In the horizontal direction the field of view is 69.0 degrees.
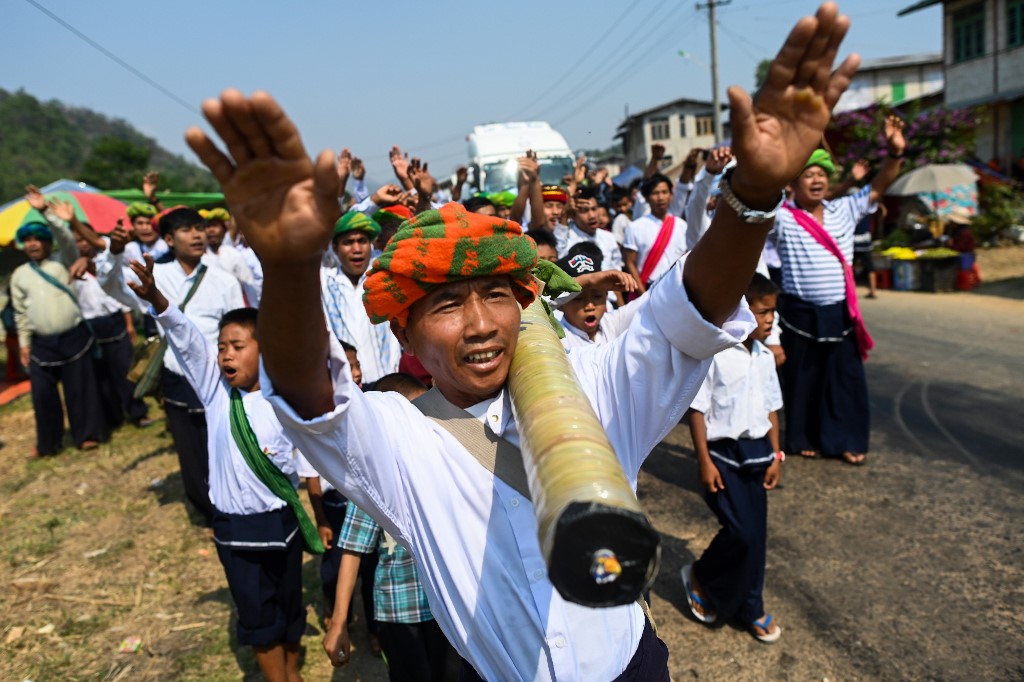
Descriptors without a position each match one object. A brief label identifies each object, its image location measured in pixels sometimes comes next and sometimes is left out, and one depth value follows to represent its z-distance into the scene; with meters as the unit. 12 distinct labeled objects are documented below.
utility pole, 23.97
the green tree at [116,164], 43.03
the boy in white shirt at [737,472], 3.54
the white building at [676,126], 46.00
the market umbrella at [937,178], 14.92
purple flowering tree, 19.06
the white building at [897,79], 35.91
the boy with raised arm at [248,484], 3.21
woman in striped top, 5.46
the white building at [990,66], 19.31
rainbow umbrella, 11.90
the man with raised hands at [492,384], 1.27
